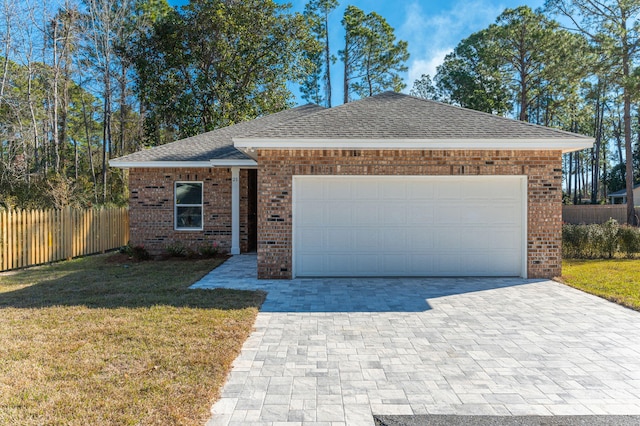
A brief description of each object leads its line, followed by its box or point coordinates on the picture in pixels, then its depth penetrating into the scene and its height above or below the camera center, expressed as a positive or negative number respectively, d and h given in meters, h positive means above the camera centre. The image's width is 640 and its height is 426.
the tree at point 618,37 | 16.89 +7.81
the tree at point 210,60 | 20.05 +7.82
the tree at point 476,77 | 26.58 +9.81
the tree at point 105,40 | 20.44 +9.01
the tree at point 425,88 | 32.84 +10.39
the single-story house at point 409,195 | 8.01 +0.31
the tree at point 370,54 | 27.14 +10.98
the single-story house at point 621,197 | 34.34 +1.20
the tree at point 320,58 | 27.47 +11.00
